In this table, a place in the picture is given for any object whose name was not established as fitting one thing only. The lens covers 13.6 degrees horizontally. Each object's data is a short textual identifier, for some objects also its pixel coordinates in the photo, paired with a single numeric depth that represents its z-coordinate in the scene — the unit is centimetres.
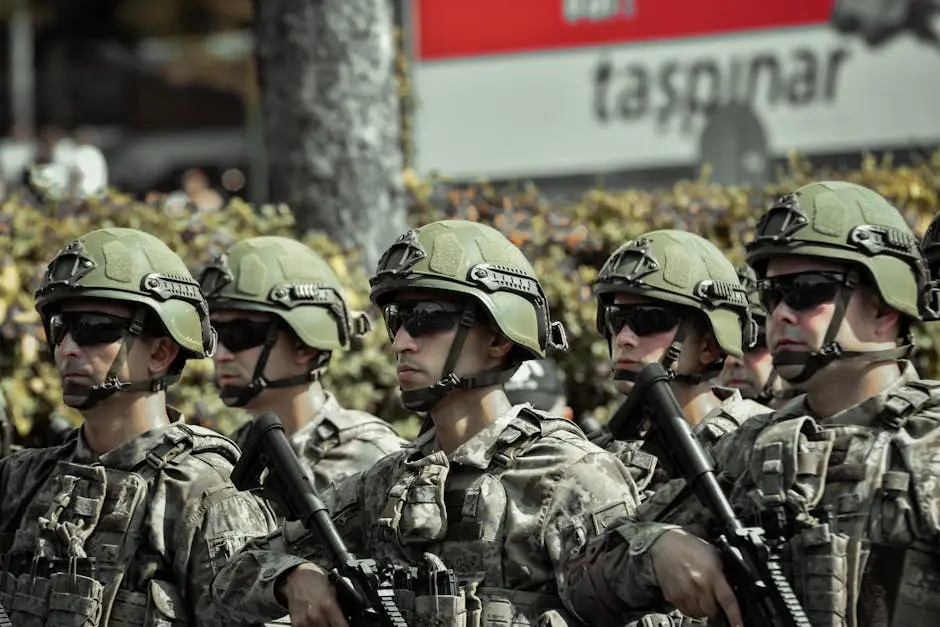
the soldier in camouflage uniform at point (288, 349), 1708
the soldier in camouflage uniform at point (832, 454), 1108
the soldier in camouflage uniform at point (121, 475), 1330
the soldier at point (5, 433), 1625
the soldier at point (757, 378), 1781
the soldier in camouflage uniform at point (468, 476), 1218
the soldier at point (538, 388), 1860
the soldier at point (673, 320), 1538
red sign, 2992
